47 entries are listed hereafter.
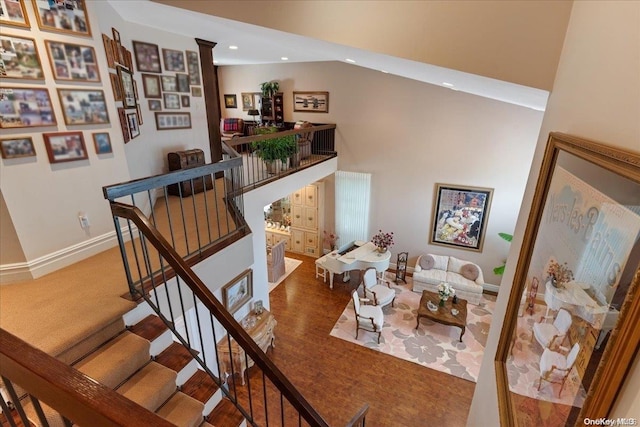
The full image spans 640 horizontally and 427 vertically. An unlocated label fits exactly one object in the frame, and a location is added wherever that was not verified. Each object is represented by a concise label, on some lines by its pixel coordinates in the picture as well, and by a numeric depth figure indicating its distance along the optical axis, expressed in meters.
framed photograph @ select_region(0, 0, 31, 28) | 2.26
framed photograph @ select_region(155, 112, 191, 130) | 4.57
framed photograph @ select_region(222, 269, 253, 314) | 3.97
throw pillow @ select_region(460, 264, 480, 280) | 6.82
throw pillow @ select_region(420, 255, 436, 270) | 7.25
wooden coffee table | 5.52
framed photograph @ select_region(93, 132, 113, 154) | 2.93
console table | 4.44
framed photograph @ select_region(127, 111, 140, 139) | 3.71
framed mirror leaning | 0.82
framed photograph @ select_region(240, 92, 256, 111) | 8.65
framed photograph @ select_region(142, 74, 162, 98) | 4.30
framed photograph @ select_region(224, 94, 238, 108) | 8.91
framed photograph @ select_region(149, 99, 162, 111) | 4.41
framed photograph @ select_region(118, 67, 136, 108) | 3.54
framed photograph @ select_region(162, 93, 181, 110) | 4.62
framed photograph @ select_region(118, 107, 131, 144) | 3.41
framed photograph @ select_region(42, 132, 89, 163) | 2.62
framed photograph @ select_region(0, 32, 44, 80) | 2.30
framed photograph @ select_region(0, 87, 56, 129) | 2.35
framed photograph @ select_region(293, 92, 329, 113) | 7.71
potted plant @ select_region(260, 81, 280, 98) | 8.07
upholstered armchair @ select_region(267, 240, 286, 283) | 7.12
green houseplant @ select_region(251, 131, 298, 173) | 5.33
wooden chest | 4.68
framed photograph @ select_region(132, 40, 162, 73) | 4.11
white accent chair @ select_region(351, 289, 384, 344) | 5.50
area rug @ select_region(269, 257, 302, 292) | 7.28
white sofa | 6.69
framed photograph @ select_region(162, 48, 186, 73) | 4.52
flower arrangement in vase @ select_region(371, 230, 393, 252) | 7.27
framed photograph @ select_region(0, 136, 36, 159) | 2.38
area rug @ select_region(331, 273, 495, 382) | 5.17
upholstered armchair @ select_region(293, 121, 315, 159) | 6.40
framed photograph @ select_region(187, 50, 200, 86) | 4.91
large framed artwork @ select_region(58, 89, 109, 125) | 2.68
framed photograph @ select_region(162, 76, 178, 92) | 4.57
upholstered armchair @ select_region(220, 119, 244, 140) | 8.84
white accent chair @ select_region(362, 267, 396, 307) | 6.25
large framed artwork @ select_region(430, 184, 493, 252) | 6.84
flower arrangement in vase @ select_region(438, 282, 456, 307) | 5.86
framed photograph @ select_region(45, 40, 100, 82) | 2.56
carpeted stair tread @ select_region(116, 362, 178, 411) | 1.85
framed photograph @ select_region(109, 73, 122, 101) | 3.20
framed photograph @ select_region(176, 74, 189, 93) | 4.79
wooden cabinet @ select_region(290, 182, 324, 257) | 8.34
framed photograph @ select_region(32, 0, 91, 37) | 2.45
